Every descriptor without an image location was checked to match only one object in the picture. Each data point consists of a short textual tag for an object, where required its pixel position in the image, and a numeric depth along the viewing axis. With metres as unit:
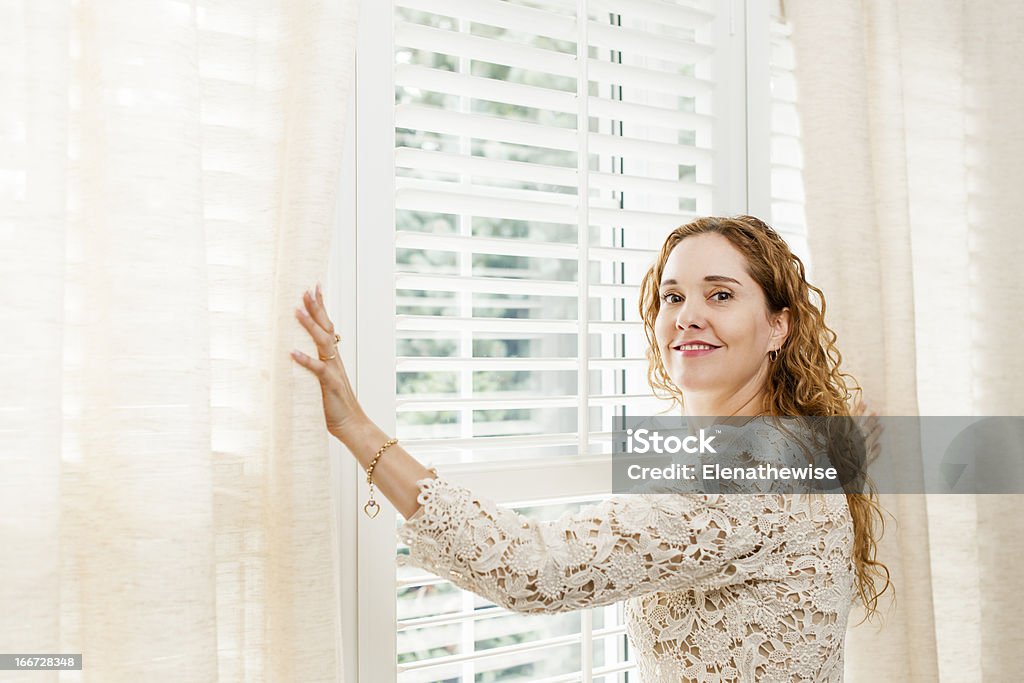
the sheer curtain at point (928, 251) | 1.50
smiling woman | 1.01
